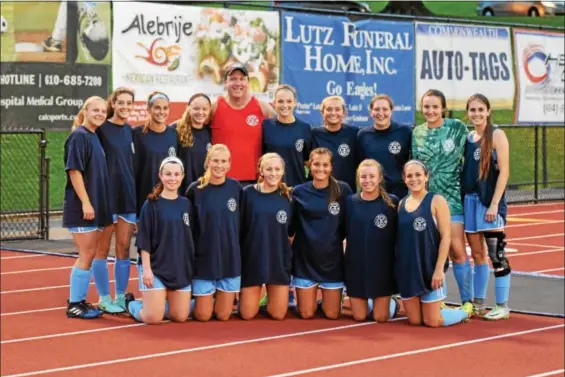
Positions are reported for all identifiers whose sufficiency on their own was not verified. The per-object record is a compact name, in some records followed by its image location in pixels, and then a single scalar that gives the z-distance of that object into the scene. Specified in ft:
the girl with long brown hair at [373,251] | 33.78
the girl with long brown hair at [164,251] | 33.27
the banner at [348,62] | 62.85
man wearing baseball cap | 34.50
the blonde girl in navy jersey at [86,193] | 33.42
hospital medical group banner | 54.13
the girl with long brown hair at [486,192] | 33.50
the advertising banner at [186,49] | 55.93
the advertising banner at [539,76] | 75.56
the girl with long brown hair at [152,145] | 34.42
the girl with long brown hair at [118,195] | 33.99
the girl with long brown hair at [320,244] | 34.32
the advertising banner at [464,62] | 69.67
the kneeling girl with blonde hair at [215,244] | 33.73
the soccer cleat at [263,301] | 35.57
